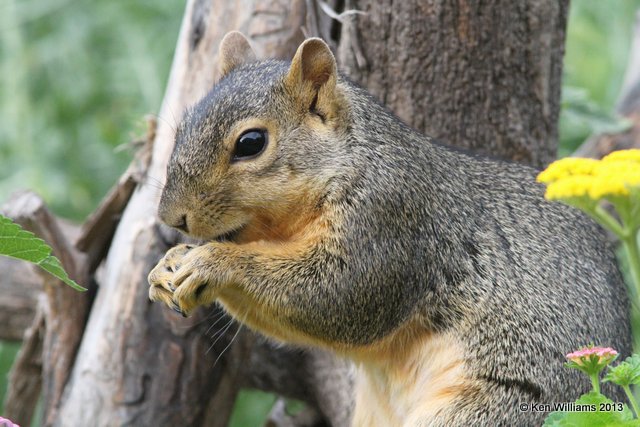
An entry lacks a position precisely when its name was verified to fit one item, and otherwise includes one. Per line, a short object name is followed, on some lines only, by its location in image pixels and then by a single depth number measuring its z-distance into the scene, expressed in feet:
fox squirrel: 7.95
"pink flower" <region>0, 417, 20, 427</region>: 7.57
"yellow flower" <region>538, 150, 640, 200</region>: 7.58
